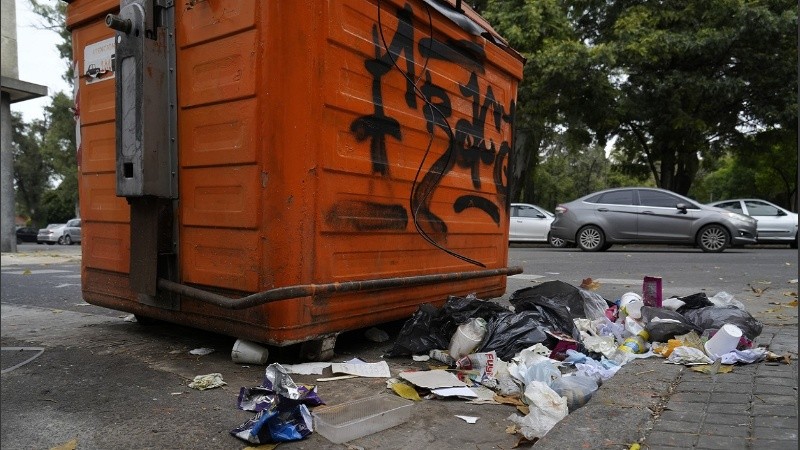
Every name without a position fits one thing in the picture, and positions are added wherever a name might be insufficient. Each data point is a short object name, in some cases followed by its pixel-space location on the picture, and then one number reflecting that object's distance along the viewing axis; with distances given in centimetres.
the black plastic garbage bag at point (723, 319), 364
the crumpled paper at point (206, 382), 280
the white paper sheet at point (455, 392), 276
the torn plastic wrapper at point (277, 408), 220
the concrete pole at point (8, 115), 1368
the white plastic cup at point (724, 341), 321
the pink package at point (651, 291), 434
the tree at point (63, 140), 3077
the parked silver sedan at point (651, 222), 1179
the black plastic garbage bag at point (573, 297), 414
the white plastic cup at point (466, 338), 335
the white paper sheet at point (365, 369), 308
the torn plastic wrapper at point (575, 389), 267
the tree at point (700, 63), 1440
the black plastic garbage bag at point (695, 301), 425
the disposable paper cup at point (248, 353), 314
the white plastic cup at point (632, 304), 412
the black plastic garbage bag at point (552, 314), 363
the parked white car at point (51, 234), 2947
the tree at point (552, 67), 1464
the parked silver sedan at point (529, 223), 1608
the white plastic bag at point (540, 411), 231
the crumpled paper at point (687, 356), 319
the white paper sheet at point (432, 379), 286
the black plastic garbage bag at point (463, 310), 361
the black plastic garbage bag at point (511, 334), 331
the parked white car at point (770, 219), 1480
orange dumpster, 292
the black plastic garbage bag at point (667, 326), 365
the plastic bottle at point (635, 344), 350
